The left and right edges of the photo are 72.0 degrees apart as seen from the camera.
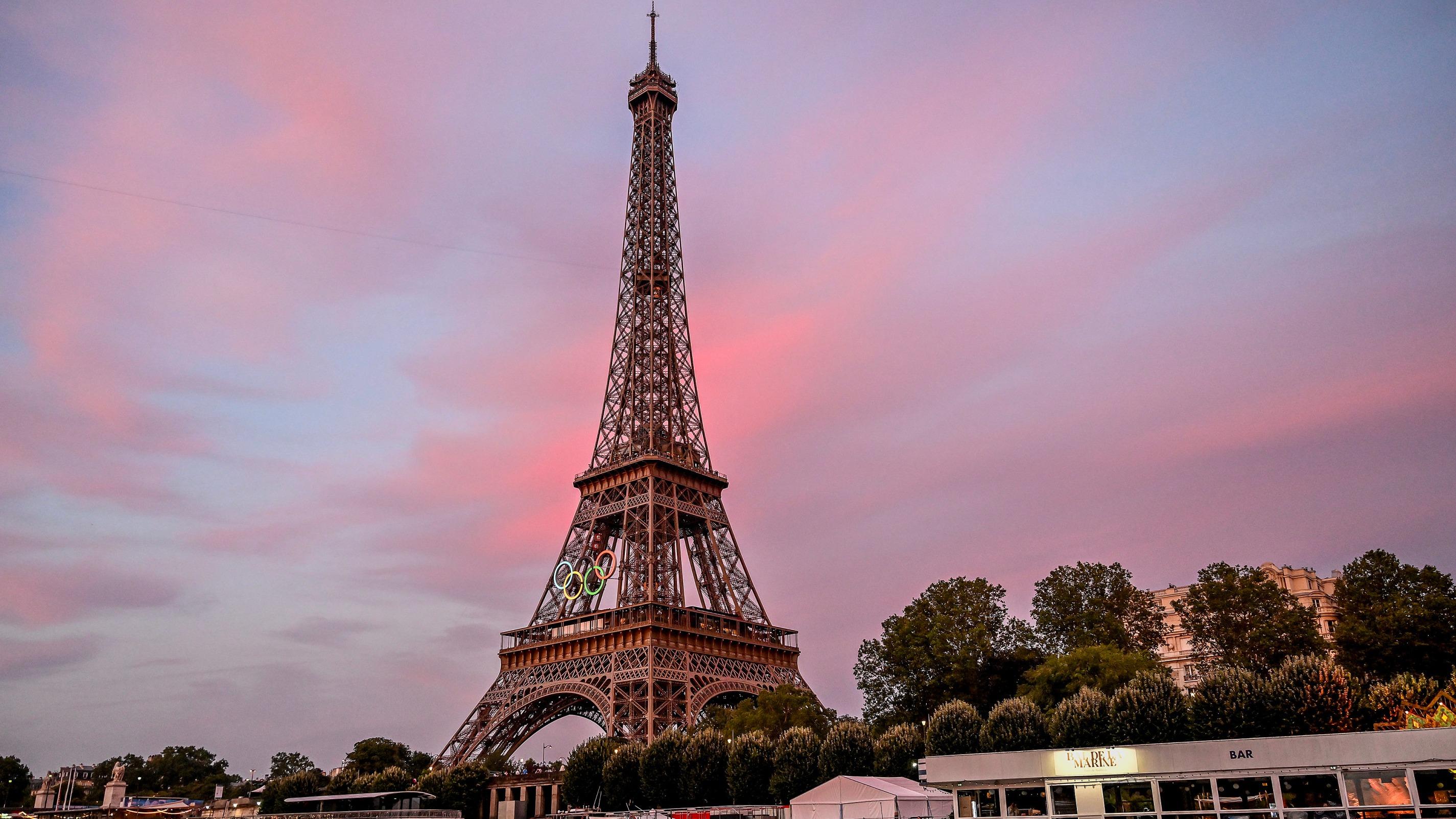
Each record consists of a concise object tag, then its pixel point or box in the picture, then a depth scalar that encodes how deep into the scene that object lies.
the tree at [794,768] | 53.41
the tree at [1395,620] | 55.72
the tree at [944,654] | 62.88
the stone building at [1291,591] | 100.69
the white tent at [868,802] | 38.50
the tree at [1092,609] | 65.62
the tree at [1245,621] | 57.62
